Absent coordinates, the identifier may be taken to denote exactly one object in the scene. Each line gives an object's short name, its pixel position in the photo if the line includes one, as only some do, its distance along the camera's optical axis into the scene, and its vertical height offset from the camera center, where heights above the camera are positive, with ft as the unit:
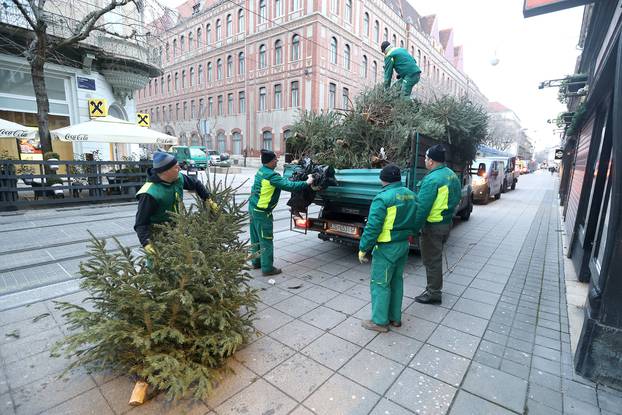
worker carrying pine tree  9.92 -1.30
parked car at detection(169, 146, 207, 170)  87.20 -0.17
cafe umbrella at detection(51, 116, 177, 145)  34.13 +2.30
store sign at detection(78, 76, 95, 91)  47.65 +10.47
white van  44.09 -2.98
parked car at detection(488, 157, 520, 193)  59.00 -2.47
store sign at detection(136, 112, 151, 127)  48.55 +5.31
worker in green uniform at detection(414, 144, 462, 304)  12.28 -1.98
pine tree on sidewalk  7.57 -4.01
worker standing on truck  21.40 +6.16
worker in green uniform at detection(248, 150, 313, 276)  14.75 -1.83
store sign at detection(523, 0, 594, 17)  12.45 +6.19
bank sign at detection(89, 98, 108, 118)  41.63 +5.95
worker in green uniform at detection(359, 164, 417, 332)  10.24 -2.60
